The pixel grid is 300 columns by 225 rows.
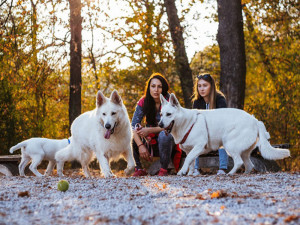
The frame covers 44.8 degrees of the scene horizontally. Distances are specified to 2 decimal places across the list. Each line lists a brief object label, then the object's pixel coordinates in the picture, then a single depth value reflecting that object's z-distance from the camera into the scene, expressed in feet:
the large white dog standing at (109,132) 18.52
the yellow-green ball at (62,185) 12.42
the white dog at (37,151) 24.06
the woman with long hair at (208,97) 19.42
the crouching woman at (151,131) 19.71
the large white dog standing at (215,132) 17.12
